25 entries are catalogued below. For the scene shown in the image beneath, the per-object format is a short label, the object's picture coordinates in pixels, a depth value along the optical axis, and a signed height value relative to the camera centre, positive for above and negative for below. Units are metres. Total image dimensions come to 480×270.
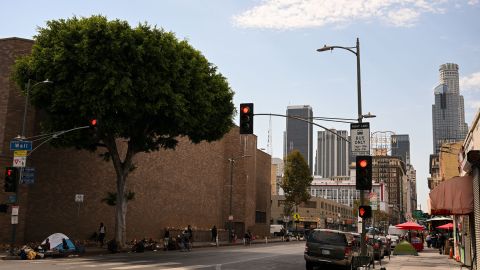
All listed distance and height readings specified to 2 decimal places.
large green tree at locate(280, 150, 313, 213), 82.00 +5.01
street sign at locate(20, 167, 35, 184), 29.39 +1.67
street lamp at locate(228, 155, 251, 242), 59.15 -0.79
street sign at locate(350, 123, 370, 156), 20.72 +2.98
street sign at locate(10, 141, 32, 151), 28.66 +3.33
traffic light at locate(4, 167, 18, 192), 27.30 +1.38
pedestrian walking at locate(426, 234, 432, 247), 63.81 -3.30
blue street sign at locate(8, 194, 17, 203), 28.45 +0.34
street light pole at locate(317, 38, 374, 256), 20.03 +5.23
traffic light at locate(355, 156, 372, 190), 18.97 +1.51
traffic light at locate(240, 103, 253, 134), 20.81 +3.70
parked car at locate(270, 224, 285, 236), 88.25 -3.29
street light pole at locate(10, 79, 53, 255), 27.62 +6.36
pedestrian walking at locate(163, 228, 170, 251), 39.05 -2.44
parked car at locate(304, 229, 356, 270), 21.91 -1.57
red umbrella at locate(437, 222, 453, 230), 45.12 -1.00
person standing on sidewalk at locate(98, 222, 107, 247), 37.72 -1.94
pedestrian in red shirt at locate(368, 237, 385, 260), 30.50 -1.93
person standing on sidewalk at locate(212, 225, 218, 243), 51.78 -2.29
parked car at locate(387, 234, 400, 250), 54.69 -2.86
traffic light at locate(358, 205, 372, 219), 19.80 +0.05
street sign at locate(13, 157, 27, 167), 28.44 +2.38
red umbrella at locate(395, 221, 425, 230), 45.30 -1.08
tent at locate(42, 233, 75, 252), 29.69 -2.07
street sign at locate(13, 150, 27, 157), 28.69 +2.89
